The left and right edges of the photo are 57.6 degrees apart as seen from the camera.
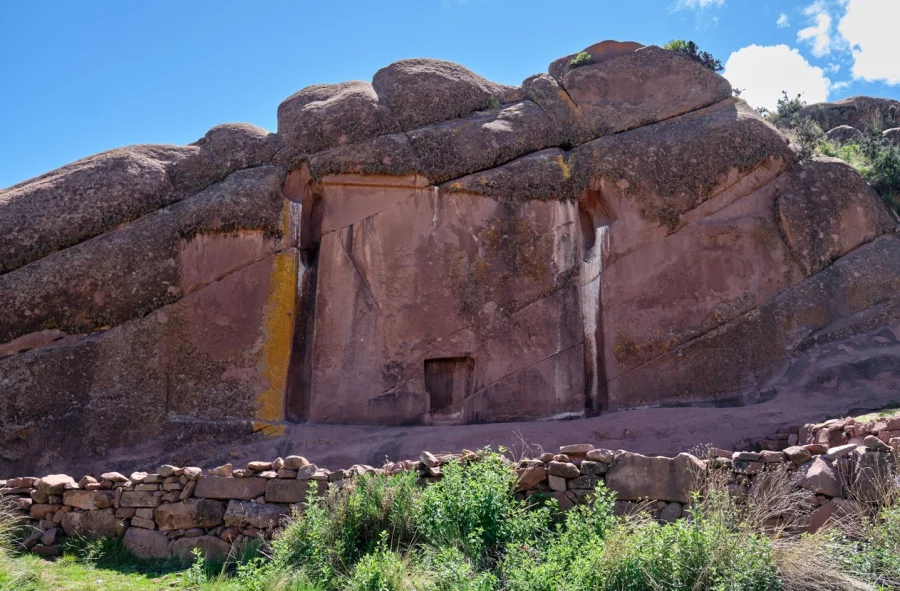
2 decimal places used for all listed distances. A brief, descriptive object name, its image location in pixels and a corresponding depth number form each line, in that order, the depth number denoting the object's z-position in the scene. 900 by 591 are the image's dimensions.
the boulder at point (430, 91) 14.60
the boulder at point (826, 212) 13.56
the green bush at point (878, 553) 5.95
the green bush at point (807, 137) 14.45
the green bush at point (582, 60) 15.59
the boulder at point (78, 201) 13.20
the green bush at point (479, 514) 7.06
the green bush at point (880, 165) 15.62
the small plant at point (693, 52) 15.81
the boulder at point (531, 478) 7.88
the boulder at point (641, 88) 14.89
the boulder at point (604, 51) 15.68
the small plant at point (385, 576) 6.39
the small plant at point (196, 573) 7.43
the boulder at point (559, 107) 14.61
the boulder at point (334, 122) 14.05
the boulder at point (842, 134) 20.89
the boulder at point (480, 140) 13.95
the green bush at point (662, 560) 5.91
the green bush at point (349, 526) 7.27
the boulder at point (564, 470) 7.81
